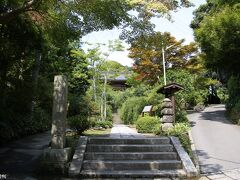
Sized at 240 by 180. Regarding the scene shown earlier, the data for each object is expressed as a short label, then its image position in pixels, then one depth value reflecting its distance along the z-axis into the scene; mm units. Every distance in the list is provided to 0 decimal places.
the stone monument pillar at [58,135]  5055
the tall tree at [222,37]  9925
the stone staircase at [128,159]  5060
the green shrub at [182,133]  6283
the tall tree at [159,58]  16101
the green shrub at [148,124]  9446
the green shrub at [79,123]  7637
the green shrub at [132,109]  13580
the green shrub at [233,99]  10265
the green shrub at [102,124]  11817
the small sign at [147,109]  10994
